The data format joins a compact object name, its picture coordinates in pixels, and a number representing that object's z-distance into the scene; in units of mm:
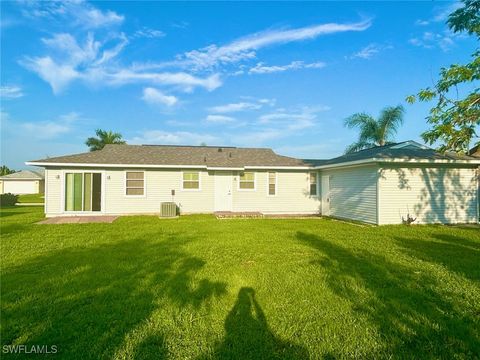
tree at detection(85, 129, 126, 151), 35625
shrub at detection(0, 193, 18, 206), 21703
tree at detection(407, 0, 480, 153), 10164
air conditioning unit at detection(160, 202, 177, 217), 14057
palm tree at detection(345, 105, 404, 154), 26000
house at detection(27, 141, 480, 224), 11922
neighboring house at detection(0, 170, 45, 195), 39769
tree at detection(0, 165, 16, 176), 53650
